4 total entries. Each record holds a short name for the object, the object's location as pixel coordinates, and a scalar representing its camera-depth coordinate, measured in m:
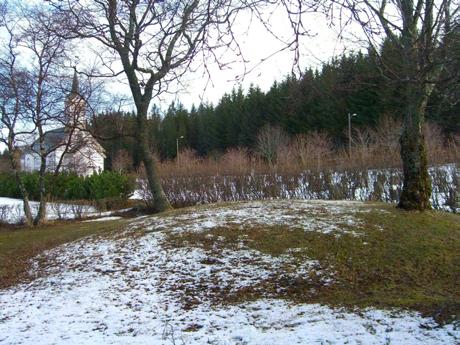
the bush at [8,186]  33.75
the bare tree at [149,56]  4.32
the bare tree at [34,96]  17.67
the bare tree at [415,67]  5.10
